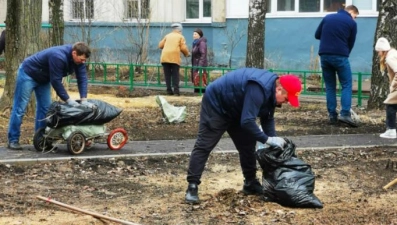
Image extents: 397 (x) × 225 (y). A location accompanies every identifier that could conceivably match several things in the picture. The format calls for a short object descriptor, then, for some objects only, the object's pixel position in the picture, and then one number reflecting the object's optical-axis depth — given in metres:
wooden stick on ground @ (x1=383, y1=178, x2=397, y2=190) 7.20
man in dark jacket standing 11.24
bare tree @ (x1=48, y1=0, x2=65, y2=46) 14.38
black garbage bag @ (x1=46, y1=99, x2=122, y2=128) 8.69
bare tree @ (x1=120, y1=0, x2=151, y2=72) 21.42
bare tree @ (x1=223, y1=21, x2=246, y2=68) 21.59
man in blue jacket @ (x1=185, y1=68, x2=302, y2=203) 6.04
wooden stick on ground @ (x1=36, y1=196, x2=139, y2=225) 5.78
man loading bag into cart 8.63
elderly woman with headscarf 17.22
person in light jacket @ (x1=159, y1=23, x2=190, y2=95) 16.81
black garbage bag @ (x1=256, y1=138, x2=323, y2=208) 6.43
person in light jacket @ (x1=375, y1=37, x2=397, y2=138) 9.92
